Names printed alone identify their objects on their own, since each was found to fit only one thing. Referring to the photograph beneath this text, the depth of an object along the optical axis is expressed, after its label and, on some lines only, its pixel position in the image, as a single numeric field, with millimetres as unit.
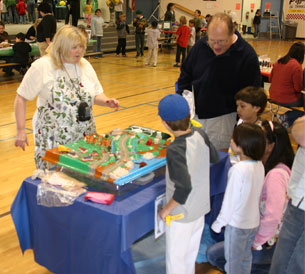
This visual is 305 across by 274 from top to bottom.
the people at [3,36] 9719
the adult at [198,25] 14047
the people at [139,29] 12906
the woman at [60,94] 2510
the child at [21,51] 8836
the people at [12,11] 14546
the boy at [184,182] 1818
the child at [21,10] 14480
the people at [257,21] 19766
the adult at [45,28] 7398
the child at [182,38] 11409
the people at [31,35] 9903
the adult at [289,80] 5332
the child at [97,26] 12578
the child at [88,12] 13756
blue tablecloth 1862
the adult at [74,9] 11305
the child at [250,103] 2766
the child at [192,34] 11969
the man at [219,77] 2795
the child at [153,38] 11461
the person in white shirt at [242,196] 2148
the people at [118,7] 15550
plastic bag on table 1979
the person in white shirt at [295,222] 1647
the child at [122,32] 12970
